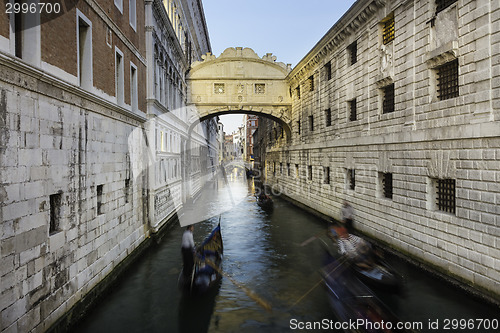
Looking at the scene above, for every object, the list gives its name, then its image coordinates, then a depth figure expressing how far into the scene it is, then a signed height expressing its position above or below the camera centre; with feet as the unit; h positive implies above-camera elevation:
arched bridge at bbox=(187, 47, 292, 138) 77.51 +17.69
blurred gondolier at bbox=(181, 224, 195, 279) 28.27 -7.43
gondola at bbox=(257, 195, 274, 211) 70.79 -8.61
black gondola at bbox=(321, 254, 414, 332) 19.10 -8.82
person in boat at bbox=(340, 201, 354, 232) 39.86 -6.36
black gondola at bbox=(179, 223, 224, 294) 27.70 -9.25
